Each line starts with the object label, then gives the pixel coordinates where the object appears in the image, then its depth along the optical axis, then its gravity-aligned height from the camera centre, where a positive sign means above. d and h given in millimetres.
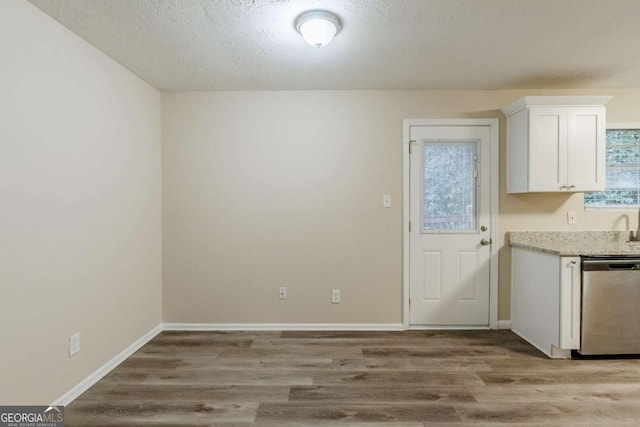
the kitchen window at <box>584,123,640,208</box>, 3205 +390
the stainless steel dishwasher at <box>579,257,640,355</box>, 2547 -779
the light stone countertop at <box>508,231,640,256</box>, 3032 -310
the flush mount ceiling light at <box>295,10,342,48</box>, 1924 +1107
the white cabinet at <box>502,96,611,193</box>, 2877 +567
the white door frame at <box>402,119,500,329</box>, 3229 +38
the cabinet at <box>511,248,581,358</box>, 2553 -802
